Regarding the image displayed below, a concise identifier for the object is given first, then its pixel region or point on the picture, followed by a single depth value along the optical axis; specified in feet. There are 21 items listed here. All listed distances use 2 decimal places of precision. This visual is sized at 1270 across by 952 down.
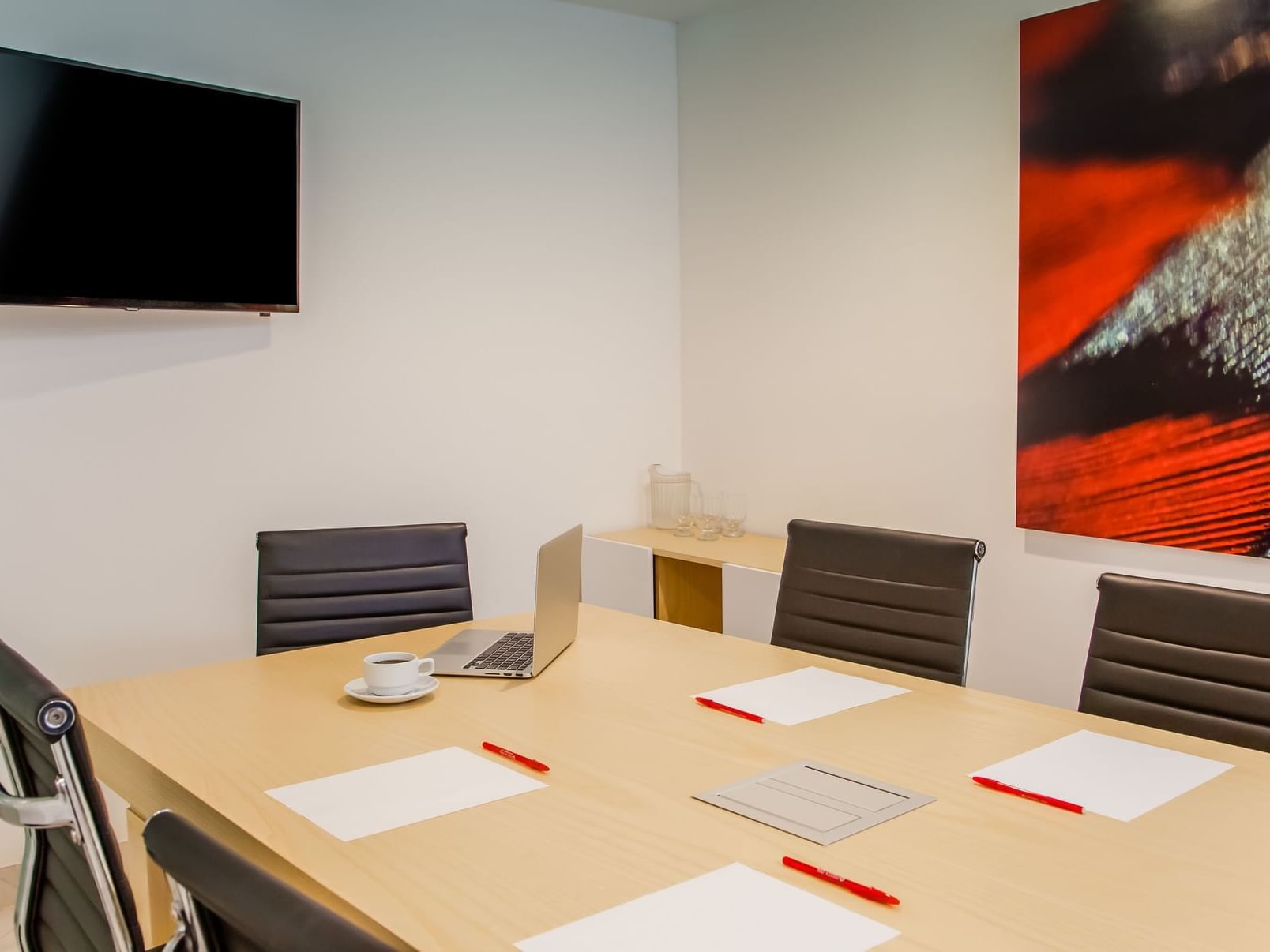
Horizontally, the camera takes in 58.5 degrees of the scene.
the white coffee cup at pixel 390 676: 7.17
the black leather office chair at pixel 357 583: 9.41
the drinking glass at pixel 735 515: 14.65
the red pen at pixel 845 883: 4.36
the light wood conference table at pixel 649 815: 4.34
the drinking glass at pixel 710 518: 14.43
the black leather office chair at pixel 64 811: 4.12
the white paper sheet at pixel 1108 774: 5.36
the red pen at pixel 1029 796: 5.25
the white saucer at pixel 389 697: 7.14
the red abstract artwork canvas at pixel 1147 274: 9.64
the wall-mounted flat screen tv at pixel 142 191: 10.19
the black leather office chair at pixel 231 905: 2.42
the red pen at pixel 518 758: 5.93
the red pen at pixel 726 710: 6.72
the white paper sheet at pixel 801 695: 6.89
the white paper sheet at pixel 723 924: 4.07
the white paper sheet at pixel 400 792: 5.32
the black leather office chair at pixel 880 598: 8.27
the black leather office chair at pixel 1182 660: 6.58
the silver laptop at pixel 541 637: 7.53
